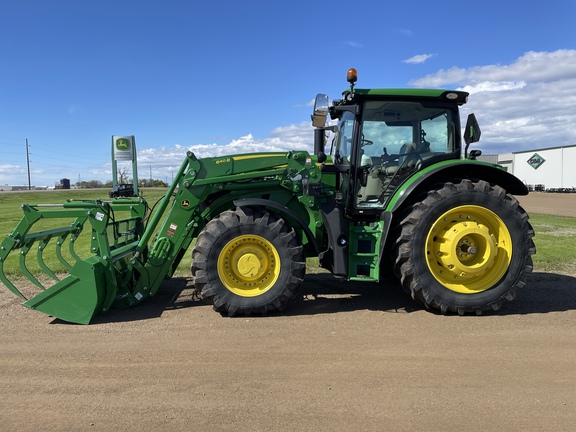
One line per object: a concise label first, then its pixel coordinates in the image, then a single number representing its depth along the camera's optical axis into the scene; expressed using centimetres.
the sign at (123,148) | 3244
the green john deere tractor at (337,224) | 487
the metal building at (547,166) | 5391
